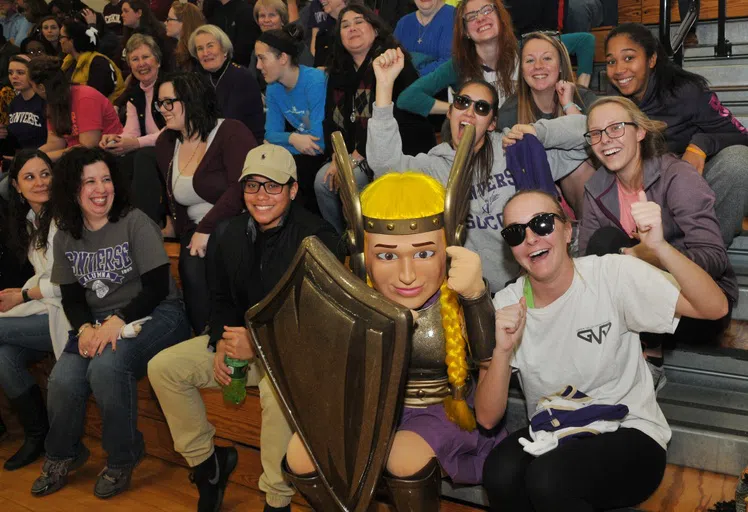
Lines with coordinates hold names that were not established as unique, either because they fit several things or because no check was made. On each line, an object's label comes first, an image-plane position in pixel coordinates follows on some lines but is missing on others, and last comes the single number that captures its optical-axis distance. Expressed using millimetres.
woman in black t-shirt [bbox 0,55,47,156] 5336
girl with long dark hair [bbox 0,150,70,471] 3941
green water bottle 2969
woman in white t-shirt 2074
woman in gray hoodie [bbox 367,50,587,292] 2869
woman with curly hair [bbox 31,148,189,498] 3422
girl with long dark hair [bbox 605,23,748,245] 3049
